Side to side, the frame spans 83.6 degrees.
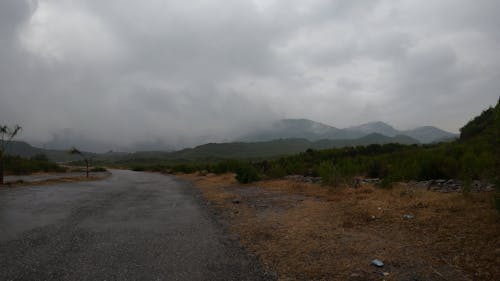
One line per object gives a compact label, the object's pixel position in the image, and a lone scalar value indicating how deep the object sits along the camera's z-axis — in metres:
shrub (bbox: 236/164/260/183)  22.44
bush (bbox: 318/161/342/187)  14.47
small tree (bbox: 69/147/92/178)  35.03
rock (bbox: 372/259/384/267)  4.90
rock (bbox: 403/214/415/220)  7.70
